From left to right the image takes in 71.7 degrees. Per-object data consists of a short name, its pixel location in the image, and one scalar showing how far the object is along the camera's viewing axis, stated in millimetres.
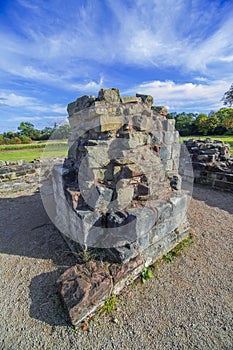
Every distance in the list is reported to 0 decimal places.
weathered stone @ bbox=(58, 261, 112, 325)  1558
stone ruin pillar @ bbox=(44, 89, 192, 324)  1924
